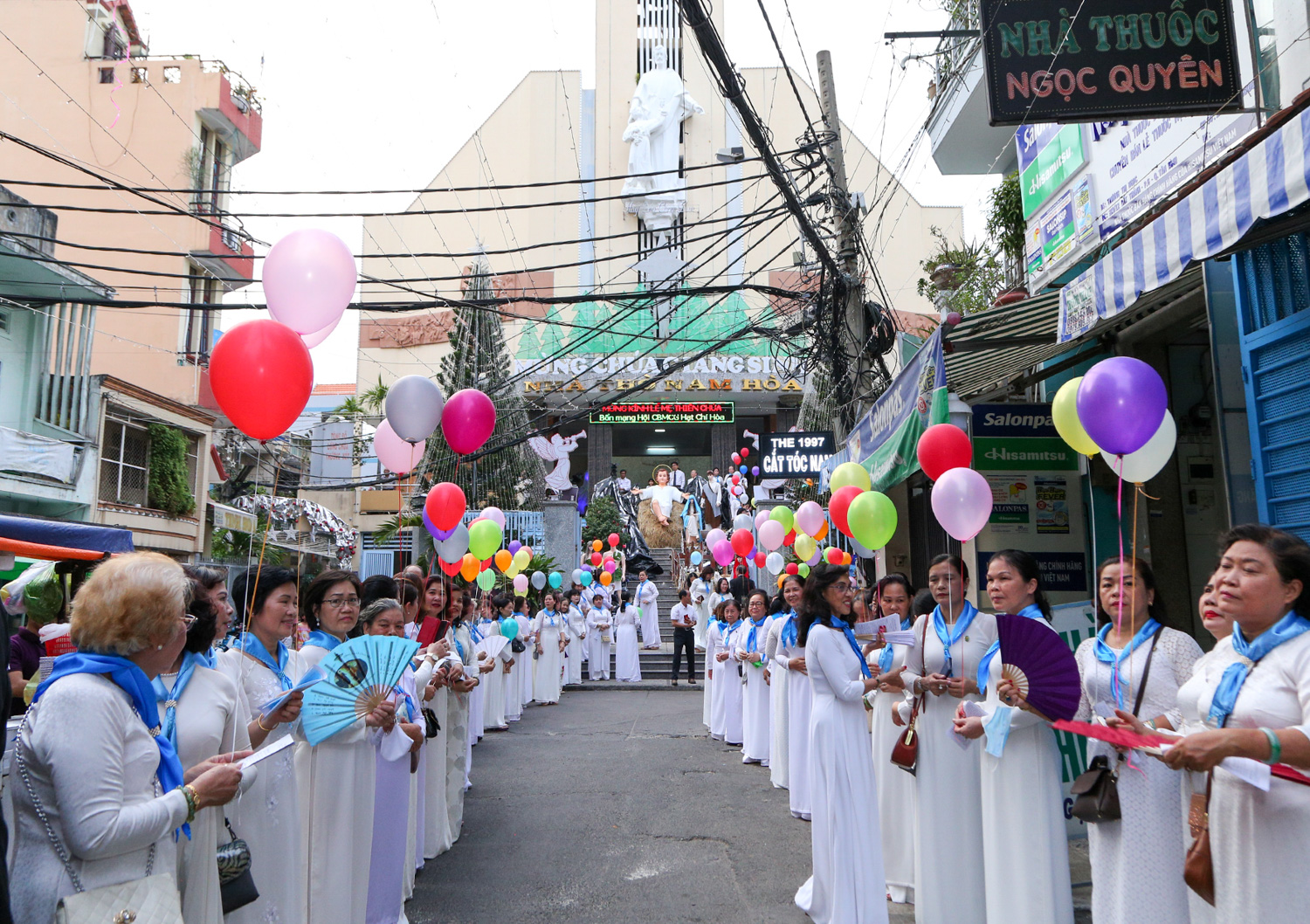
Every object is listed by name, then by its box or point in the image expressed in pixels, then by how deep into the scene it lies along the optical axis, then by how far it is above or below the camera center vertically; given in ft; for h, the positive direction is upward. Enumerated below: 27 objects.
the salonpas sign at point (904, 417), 19.57 +3.63
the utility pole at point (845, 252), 30.81 +10.82
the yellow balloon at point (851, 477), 25.04 +2.46
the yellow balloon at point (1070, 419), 14.99 +2.42
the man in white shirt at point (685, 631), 54.70 -3.74
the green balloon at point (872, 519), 21.18 +1.10
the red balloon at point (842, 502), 23.98 +1.69
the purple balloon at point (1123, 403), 12.99 +2.29
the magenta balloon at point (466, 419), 20.84 +3.47
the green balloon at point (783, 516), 34.55 +1.93
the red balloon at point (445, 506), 23.85 +1.71
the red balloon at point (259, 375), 13.51 +2.96
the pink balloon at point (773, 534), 33.17 +1.22
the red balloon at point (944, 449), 18.11 +2.31
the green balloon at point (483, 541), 29.43 +0.97
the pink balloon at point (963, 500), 16.38 +1.16
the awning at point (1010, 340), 23.40 +6.18
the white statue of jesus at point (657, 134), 103.71 +49.43
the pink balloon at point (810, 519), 30.32 +1.61
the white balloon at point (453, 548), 26.37 +0.68
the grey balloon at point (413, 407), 19.61 +3.54
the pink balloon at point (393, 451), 21.30 +2.83
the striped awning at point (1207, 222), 11.60 +5.00
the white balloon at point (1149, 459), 14.06 +1.63
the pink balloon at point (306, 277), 14.75 +4.81
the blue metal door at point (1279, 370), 16.81 +3.66
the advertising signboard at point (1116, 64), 17.25 +9.54
